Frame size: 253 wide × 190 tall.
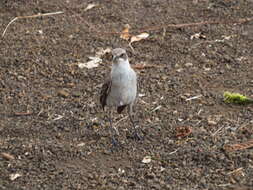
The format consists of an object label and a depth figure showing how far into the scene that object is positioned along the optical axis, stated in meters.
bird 12.44
